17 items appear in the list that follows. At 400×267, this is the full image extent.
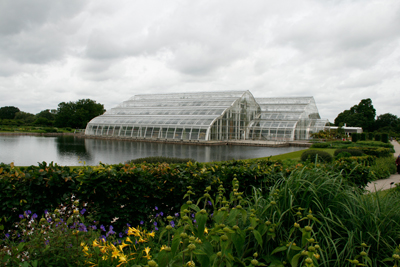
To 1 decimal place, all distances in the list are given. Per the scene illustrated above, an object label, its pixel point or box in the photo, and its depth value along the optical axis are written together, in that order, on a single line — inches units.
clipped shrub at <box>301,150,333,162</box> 663.8
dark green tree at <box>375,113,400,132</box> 3149.6
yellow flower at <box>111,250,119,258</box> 97.8
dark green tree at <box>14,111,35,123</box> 3339.3
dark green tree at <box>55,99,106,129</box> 2578.7
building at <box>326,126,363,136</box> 2871.6
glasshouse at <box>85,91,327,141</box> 1633.9
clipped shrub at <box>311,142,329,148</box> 1310.0
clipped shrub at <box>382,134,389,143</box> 1549.0
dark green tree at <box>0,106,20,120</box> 3944.9
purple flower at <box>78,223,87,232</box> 133.6
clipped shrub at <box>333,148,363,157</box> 718.4
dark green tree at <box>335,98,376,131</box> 3240.7
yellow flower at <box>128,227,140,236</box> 112.3
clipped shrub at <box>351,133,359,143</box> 1546.8
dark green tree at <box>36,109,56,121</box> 3814.0
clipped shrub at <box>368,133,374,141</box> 2218.0
